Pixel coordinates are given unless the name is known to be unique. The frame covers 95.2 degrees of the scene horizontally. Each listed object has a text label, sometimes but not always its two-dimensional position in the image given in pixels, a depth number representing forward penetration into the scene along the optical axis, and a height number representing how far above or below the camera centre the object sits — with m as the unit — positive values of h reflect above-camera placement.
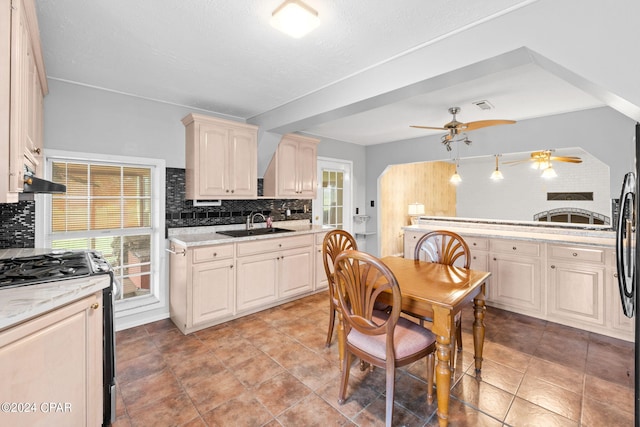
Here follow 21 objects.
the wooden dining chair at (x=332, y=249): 2.28 -0.28
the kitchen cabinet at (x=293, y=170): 3.79 +0.62
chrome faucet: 3.79 -0.02
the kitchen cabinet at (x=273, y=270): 3.15 -0.63
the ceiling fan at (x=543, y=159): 4.25 +0.83
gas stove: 1.44 -0.29
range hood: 1.39 +0.16
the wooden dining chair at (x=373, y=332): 1.56 -0.70
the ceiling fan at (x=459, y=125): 2.81 +0.90
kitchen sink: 3.41 -0.20
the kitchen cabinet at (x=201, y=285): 2.79 -0.69
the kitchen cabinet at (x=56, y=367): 1.07 -0.63
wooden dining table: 1.60 -0.49
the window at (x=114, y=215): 2.66 +0.02
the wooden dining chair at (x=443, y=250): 2.35 -0.32
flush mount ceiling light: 1.52 +1.06
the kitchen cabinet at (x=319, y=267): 3.86 -0.69
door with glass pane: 4.79 +0.34
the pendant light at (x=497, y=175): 5.36 +0.72
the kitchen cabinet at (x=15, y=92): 1.19 +0.56
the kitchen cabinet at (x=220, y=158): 3.07 +0.64
